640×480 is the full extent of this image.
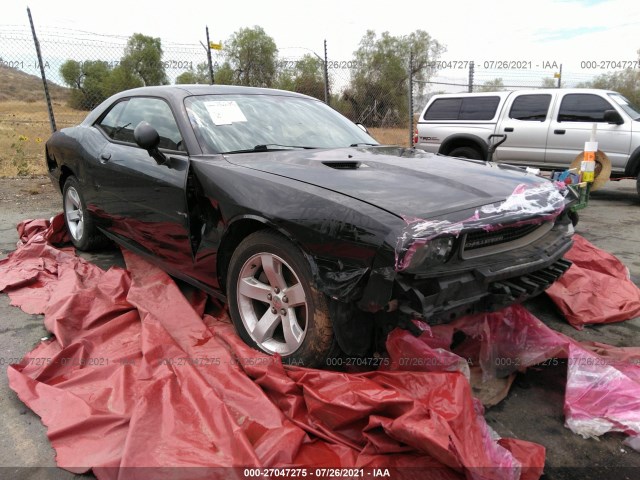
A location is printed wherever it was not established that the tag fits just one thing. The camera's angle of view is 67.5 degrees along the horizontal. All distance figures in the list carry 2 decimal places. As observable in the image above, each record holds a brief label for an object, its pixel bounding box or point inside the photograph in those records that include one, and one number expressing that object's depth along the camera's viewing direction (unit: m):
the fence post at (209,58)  9.57
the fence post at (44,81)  8.57
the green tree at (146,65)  15.72
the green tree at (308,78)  14.15
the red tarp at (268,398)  1.83
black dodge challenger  2.02
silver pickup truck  7.73
